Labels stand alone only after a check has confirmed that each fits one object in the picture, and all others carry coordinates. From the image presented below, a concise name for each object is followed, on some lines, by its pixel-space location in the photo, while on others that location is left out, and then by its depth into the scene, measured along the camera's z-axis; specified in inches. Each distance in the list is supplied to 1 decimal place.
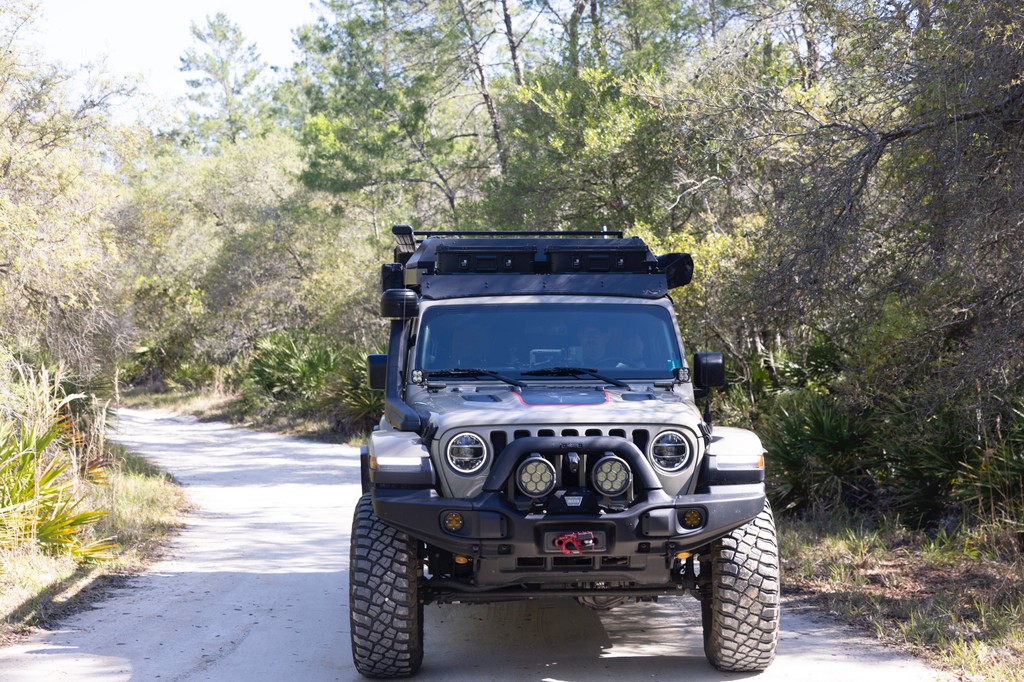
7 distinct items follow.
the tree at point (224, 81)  2593.5
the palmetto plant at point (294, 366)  965.2
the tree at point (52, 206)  517.0
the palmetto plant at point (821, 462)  411.5
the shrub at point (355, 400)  828.0
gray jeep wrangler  208.5
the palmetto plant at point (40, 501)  338.0
